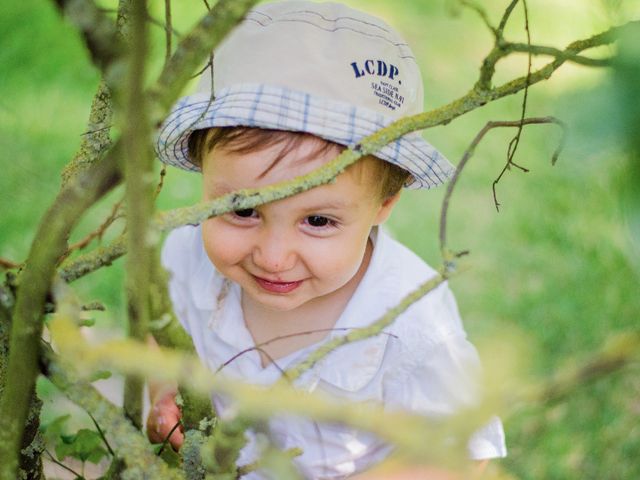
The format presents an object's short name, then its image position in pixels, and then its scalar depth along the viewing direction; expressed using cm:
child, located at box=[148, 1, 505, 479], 122
